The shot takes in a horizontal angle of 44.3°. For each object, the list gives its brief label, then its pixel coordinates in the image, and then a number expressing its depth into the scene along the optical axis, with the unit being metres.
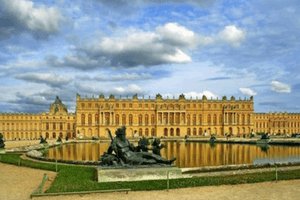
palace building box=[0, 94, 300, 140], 102.12
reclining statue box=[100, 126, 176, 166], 17.17
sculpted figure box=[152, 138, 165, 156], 18.72
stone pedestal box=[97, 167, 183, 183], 16.33
